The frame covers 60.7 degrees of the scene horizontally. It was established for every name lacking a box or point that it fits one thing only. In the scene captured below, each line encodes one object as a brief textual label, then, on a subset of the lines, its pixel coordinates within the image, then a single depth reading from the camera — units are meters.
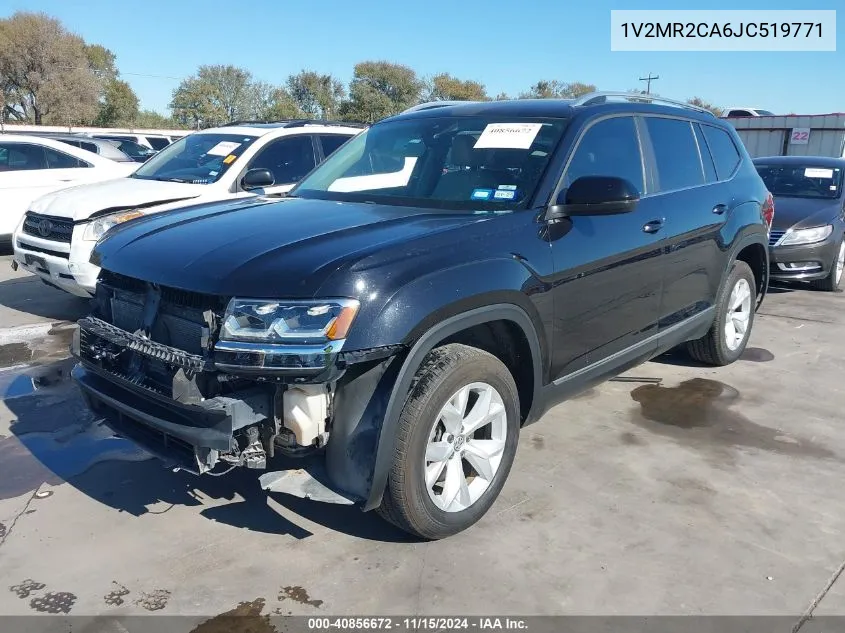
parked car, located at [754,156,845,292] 8.15
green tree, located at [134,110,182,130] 52.12
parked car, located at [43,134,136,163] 13.77
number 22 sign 21.19
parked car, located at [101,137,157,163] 20.06
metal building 20.61
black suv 2.74
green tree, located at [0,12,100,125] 42.42
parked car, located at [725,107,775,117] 35.63
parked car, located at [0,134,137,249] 10.17
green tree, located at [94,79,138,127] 49.41
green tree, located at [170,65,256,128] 53.62
